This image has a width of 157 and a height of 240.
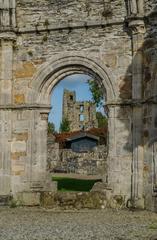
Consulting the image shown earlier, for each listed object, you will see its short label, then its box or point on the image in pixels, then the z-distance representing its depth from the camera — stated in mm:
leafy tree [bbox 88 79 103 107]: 39769
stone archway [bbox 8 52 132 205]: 14570
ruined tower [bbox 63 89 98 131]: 58969
